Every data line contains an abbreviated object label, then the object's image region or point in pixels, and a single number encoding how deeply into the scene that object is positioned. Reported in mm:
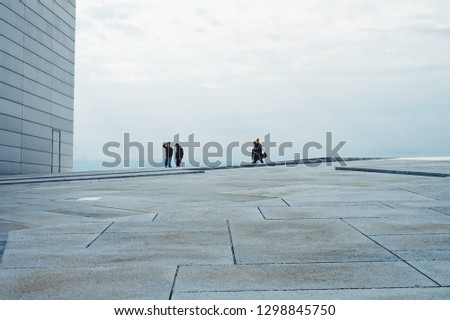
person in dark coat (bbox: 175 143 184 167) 37531
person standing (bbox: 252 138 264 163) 35844
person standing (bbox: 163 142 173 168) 36250
